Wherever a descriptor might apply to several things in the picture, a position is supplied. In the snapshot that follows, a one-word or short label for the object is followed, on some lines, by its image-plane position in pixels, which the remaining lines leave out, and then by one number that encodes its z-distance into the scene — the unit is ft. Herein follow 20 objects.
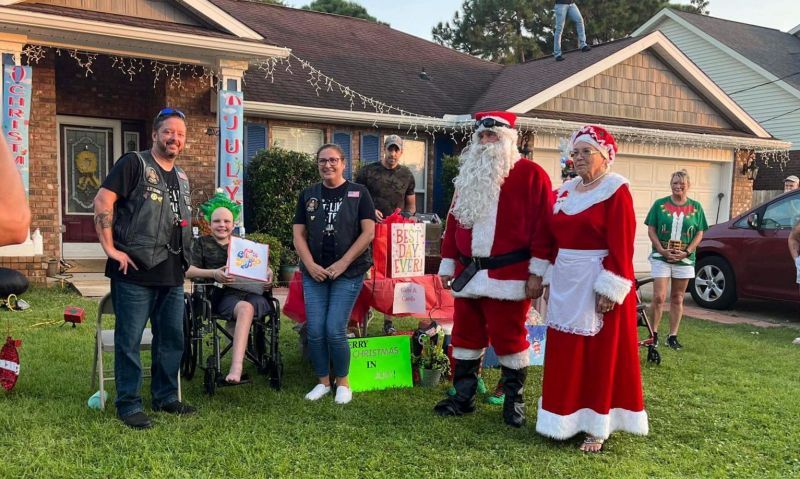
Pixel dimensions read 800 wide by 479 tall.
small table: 16.60
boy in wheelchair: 14.79
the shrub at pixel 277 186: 33.73
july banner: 30.28
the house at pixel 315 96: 29.43
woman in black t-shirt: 14.61
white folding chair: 13.37
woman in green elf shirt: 20.57
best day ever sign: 16.92
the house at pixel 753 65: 59.82
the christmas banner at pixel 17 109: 26.21
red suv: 26.73
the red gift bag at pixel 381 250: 16.88
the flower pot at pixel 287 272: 32.60
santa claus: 13.05
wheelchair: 14.48
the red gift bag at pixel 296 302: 16.78
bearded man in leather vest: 12.01
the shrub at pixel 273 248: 30.35
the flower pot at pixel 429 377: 16.21
